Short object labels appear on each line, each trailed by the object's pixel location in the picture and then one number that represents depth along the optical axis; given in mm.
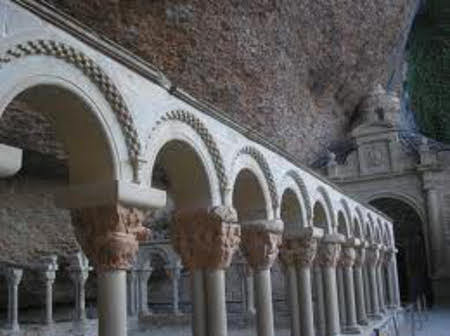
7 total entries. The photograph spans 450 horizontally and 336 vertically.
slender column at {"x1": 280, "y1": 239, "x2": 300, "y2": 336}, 9758
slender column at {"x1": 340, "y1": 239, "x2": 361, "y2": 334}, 12469
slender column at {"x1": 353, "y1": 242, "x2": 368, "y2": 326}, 13836
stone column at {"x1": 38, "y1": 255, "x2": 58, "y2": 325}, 14516
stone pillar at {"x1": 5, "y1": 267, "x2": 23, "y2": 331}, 13641
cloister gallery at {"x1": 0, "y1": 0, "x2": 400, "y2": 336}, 4266
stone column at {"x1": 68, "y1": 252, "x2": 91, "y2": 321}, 15602
